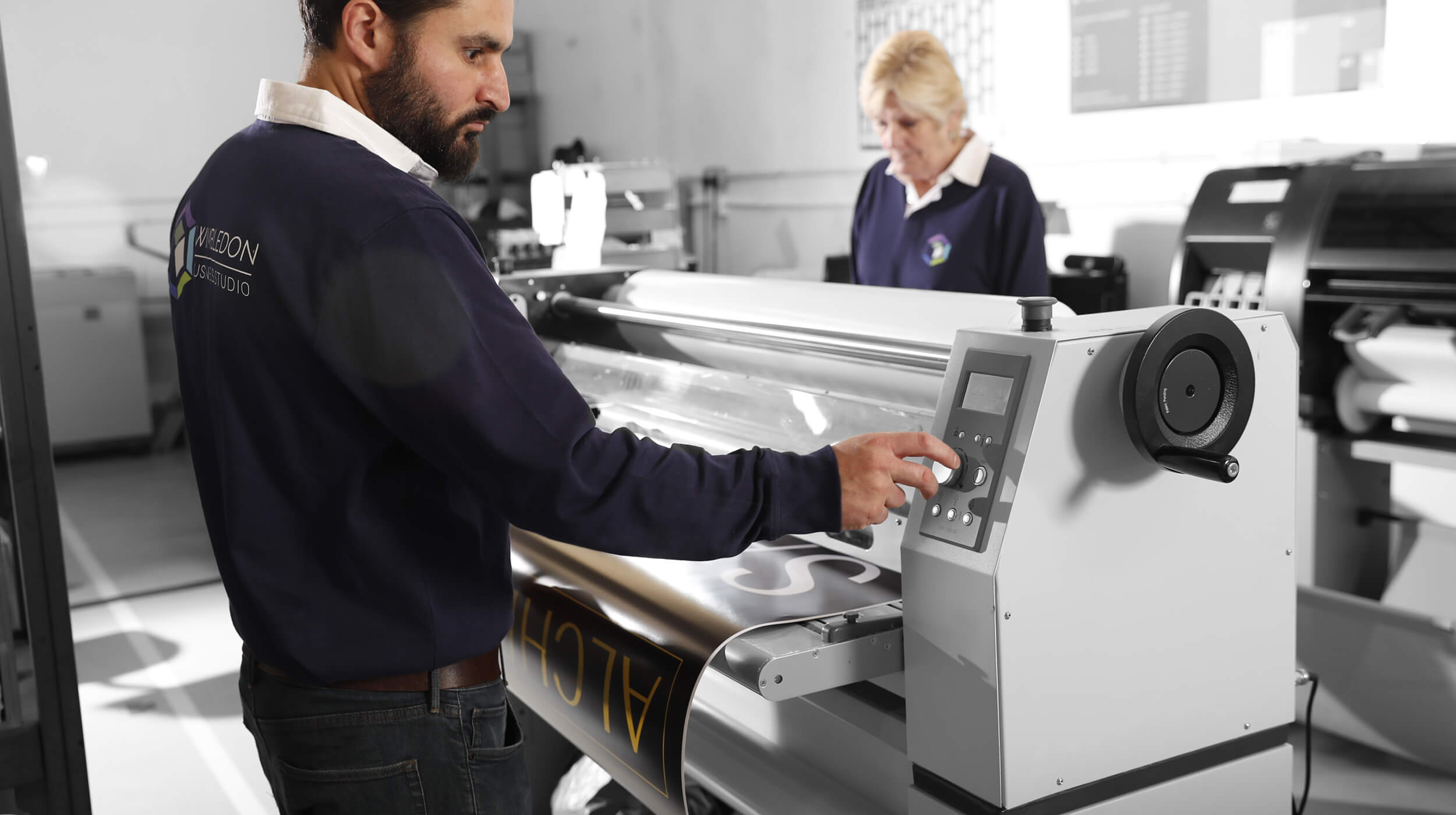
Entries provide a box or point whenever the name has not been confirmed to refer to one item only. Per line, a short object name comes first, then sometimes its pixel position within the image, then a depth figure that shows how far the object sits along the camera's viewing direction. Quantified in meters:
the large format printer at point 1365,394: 2.61
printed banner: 1.39
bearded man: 1.08
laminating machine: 1.17
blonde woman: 2.70
